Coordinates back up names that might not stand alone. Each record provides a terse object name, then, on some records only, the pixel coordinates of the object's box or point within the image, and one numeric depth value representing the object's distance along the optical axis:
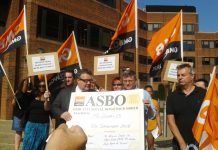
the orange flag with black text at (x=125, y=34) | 9.25
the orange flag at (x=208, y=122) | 3.41
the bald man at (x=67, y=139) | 1.05
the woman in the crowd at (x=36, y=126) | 6.26
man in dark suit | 4.64
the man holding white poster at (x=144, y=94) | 3.98
